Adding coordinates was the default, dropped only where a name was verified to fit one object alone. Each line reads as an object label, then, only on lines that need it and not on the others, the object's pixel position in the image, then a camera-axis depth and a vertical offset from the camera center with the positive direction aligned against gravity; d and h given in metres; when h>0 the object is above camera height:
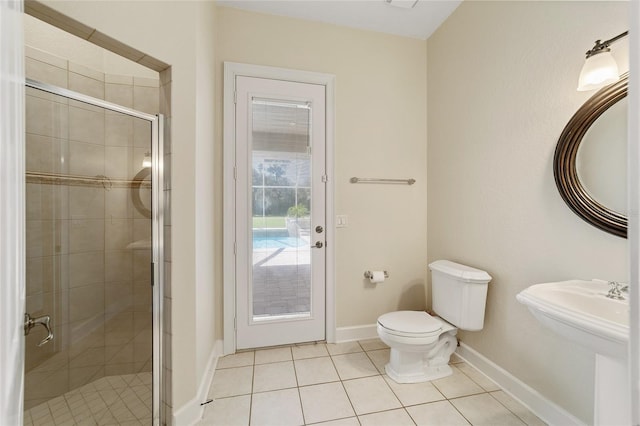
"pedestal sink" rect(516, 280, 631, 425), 0.86 -0.40
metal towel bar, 2.31 +0.28
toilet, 1.74 -0.77
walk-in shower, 1.20 -0.25
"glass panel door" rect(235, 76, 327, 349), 2.15 +0.00
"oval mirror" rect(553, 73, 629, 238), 1.16 +0.24
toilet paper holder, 2.31 -0.55
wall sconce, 1.13 +0.62
